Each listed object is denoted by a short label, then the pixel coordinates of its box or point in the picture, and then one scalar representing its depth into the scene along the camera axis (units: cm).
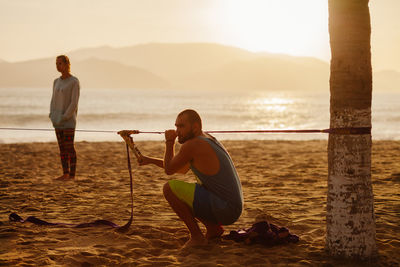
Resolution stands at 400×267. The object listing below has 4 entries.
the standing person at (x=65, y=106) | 810
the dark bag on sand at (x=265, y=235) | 469
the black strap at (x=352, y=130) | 409
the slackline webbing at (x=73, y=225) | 521
